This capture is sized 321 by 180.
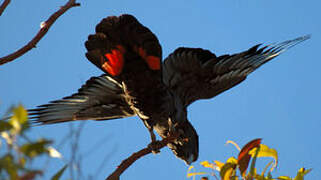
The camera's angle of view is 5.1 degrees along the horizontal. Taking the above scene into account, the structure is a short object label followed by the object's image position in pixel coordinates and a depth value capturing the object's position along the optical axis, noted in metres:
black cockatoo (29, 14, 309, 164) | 13.50
